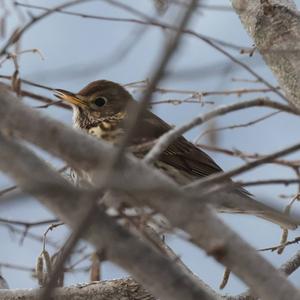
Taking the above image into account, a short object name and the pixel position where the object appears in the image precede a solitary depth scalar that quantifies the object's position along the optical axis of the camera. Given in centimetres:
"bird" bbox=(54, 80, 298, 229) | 1136
